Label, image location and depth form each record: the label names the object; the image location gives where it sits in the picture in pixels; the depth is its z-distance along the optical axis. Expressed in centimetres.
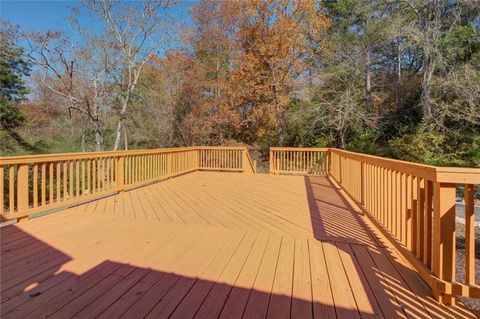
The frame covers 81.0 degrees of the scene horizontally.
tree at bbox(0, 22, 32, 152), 782
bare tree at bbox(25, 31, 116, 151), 807
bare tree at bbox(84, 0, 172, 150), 895
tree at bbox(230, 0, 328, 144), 1234
